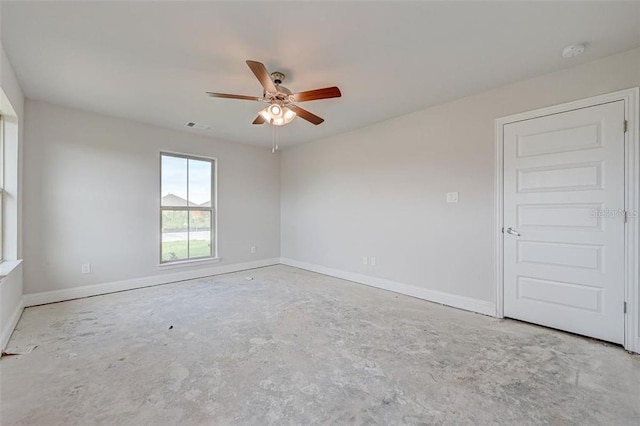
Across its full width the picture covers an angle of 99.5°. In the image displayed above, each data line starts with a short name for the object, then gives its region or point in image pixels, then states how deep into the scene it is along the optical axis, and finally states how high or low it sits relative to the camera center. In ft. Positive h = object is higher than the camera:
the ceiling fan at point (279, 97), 7.28 +3.44
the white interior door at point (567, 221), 7.79 -0.25
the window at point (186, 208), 14.60 +0.24
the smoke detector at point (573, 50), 7.28 +4.47
